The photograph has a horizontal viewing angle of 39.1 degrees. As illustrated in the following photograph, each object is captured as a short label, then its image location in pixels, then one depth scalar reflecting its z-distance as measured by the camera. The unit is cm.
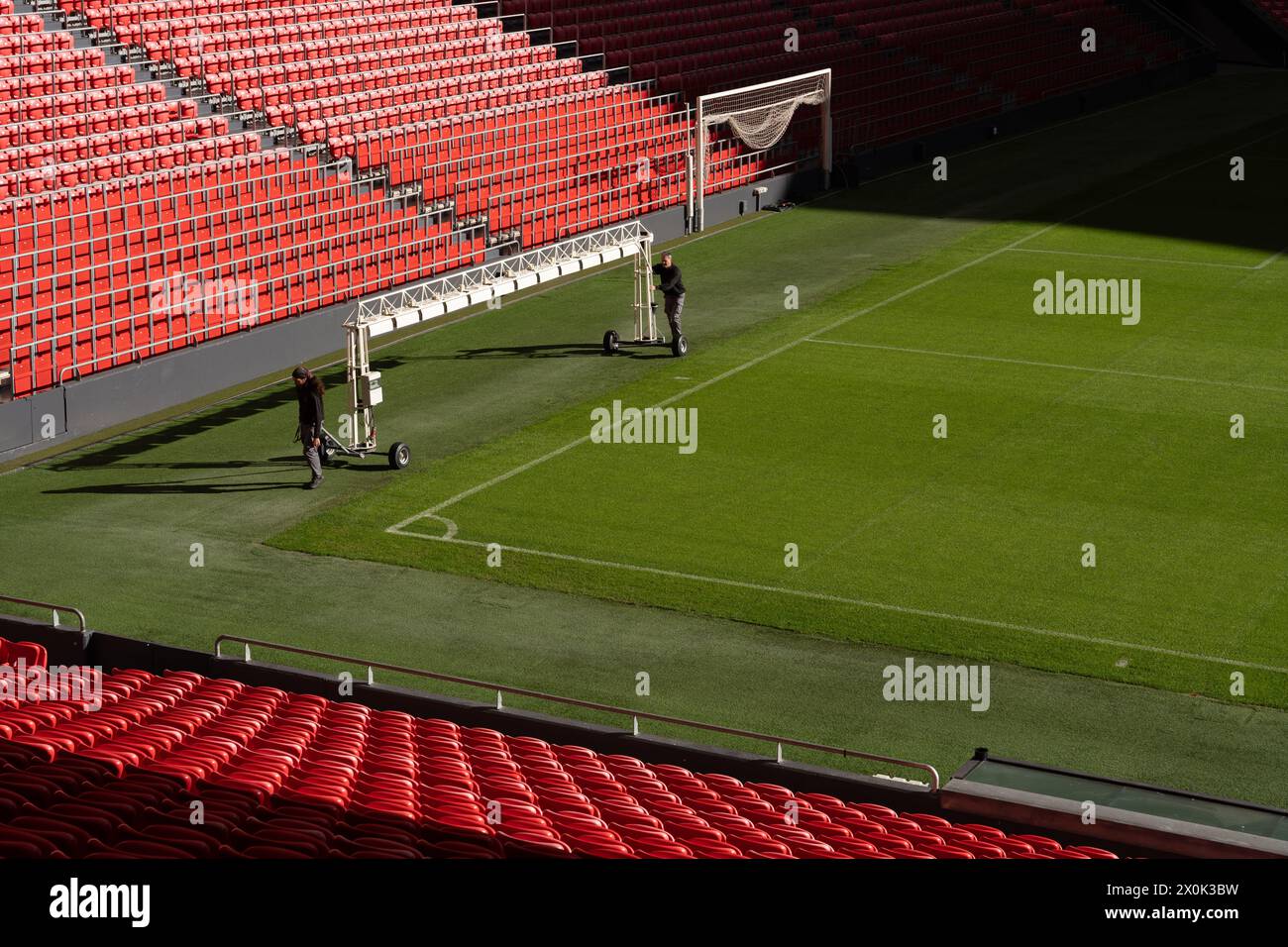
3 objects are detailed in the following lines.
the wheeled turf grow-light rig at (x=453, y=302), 2303
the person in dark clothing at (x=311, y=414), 2161
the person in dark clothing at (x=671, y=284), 2762
